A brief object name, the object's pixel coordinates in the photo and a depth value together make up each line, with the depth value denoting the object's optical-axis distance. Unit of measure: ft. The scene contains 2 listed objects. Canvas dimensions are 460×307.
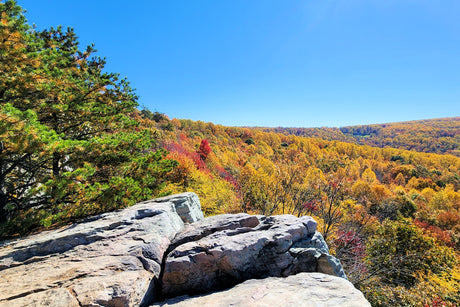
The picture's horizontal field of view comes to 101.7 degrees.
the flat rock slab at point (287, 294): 9.22
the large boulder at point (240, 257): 12.38
